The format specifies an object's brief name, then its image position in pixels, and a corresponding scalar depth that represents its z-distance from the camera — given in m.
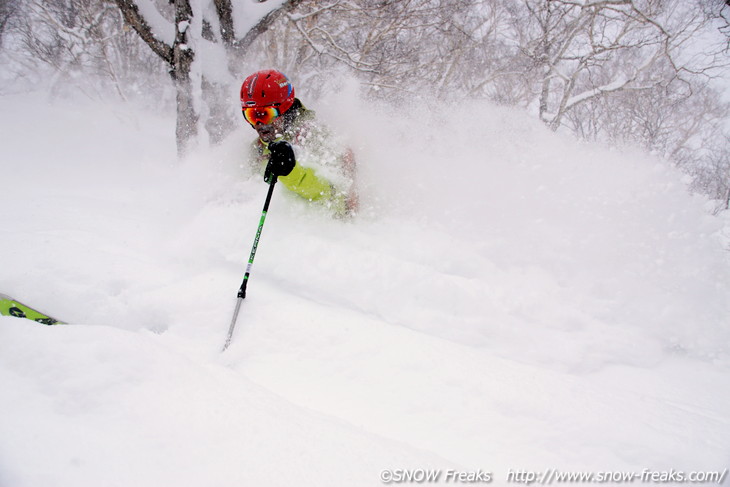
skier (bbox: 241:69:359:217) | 3.66
